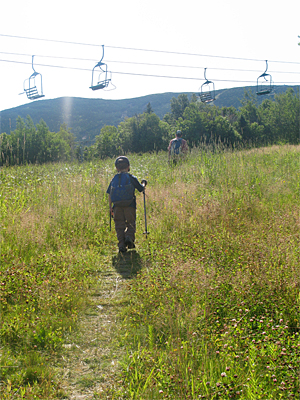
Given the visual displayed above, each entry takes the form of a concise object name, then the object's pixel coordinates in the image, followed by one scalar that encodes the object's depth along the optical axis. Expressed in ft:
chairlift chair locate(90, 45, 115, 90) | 39.50
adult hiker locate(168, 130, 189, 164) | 43.08
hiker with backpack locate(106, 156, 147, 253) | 21.50
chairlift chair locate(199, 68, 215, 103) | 54.71
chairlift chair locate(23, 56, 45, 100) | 46.34
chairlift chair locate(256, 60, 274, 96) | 51.49
